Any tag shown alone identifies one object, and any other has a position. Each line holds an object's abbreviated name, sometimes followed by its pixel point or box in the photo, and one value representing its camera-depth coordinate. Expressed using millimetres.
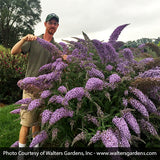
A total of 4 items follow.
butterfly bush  1604
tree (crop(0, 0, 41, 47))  35969
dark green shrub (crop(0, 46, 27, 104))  6898
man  2891
